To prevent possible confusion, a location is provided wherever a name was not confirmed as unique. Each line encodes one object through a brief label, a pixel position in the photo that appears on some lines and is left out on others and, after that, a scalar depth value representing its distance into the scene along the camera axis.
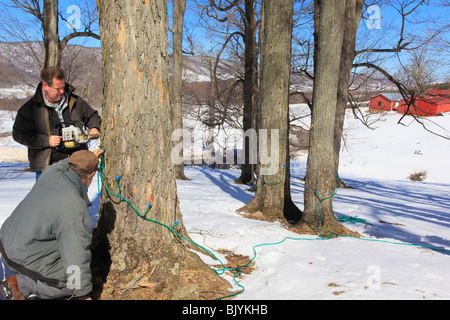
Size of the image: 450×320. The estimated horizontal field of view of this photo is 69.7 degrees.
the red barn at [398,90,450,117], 40.97
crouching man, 2.18
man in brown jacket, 3.15
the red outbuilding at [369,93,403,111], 46.50
